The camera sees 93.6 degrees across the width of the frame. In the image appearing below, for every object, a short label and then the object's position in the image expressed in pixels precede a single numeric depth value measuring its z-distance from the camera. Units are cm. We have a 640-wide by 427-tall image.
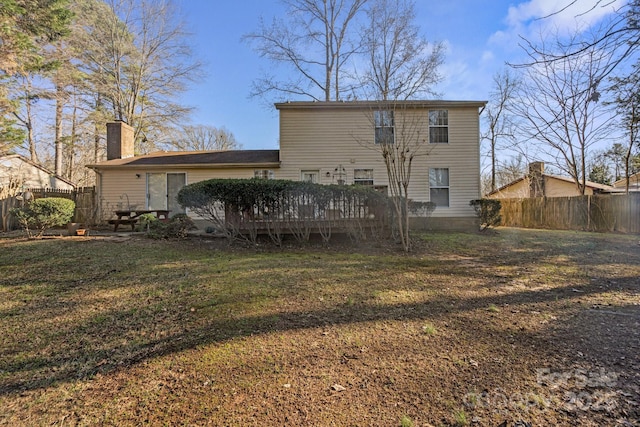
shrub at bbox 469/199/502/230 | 1076
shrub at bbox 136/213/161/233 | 815
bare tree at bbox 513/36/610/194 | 1417
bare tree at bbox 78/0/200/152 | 1838
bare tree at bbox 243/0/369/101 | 1842
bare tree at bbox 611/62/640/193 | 671
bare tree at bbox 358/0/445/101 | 1220
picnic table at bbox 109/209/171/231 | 948
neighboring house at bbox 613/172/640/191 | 2274
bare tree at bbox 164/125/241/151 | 2194
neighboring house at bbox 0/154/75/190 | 1523
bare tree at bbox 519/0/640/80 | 319
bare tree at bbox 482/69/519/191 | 2133
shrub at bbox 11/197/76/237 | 716
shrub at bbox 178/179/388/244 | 716
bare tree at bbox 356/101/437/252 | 1126
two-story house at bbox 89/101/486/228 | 1191
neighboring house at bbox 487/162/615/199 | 1966
